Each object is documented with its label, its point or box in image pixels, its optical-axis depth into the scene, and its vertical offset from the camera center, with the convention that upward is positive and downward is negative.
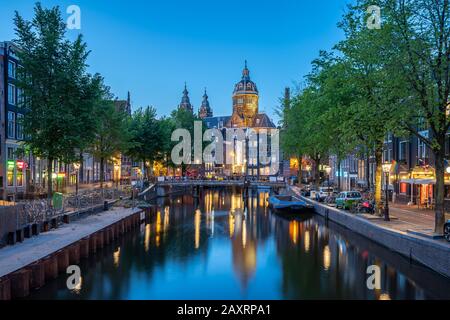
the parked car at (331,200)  53.47 -4.33
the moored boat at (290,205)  56.22 -5.30
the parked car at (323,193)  57.63 -3.78
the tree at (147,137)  76.75 +4.98
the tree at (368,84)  26.28 +5.78
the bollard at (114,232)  34.91 -5.53
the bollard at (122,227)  38.14 -5.57
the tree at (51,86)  35.31 +6.51
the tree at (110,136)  56.78 +3.77
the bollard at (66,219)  33.91 -4.30
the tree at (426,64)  24.09 +5.72
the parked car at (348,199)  43.97 -3.49
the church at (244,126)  156.25 +15.77
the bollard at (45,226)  29.50 -4.28
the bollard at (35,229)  27.53 -4.16
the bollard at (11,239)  24.28 -4.21
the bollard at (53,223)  30.97 -4.24
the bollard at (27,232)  26.60 -4.17
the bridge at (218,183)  88.38 -3.78
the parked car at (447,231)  22.80 -3.46
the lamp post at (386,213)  32.87 -3.63
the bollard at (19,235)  25.29 -4.19
